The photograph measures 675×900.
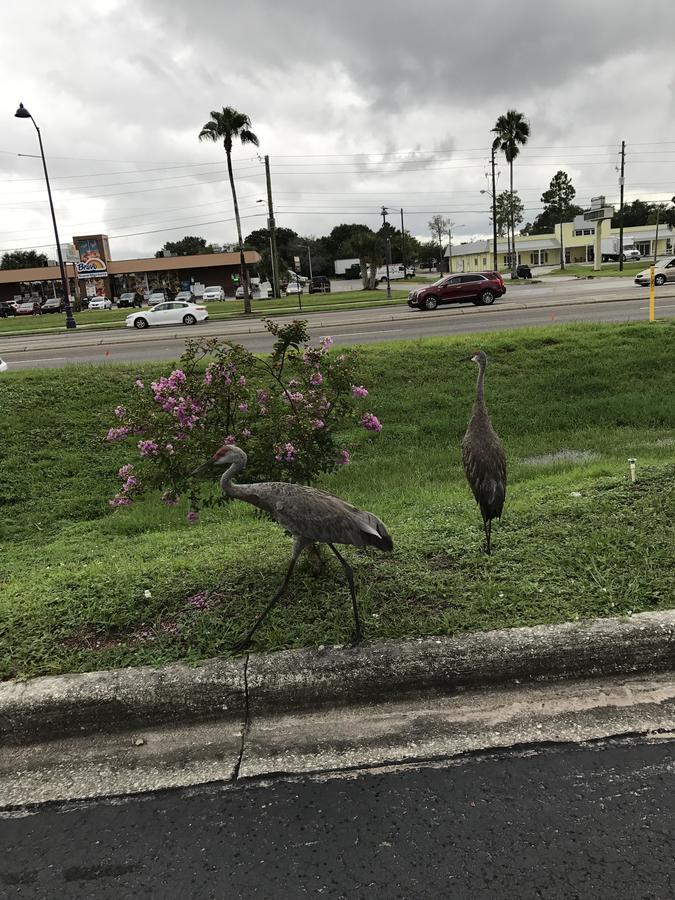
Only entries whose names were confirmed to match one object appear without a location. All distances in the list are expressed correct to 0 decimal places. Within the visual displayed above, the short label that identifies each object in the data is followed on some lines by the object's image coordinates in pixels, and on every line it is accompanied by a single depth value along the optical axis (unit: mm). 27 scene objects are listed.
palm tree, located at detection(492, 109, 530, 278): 57581
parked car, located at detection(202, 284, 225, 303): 53506
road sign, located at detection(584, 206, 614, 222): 57156
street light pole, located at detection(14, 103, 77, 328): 31183
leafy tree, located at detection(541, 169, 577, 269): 121438
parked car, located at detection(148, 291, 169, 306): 51969
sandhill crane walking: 3225
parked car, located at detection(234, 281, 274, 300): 57078
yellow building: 90500
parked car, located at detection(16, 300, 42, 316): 57144
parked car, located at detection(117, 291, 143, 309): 54512
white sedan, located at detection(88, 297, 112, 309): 56281
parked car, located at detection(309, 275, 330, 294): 63322
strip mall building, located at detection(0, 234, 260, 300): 62812
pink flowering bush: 4121
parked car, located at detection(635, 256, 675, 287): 31555
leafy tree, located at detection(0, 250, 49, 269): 92688
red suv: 28109
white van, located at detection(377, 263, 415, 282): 84238
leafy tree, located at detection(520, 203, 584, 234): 121938
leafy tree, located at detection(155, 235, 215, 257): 107812
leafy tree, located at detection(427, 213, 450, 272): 114406
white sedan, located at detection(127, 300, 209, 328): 31812
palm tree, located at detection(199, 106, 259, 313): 37625
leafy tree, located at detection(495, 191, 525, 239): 94500
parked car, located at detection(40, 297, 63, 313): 58000
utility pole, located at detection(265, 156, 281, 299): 43344
